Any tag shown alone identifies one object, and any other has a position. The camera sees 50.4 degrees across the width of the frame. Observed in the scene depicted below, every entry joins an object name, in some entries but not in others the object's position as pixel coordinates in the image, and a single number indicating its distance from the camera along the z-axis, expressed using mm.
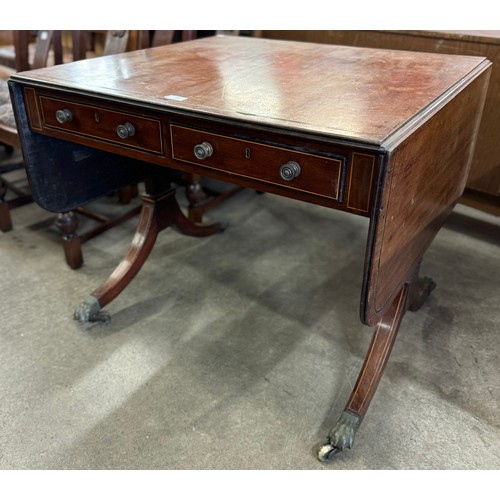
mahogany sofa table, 1036
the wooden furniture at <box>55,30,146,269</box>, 1978
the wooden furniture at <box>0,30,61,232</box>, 2229
